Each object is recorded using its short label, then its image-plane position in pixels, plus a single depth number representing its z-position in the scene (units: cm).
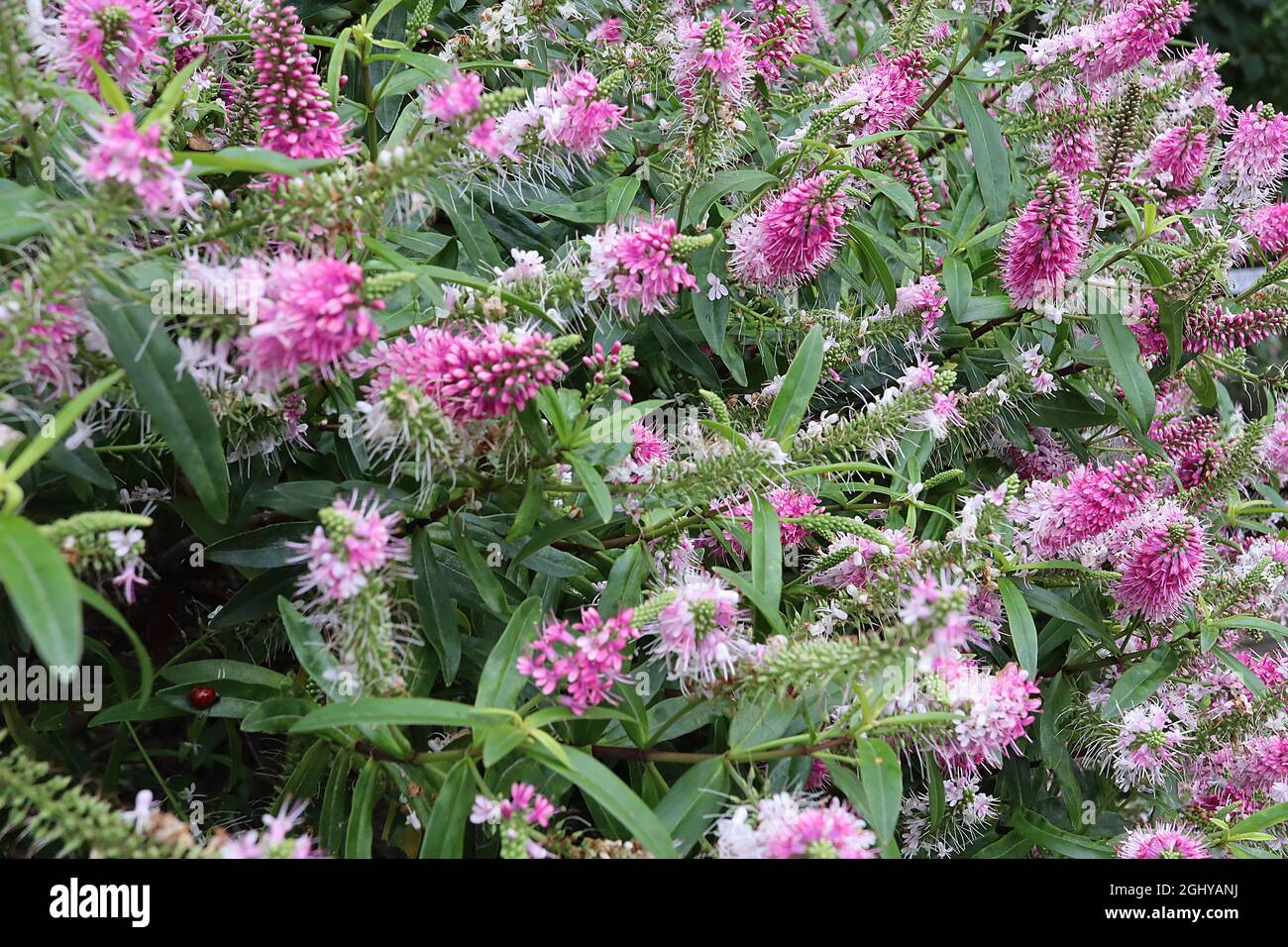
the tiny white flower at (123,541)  46
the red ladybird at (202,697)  56
